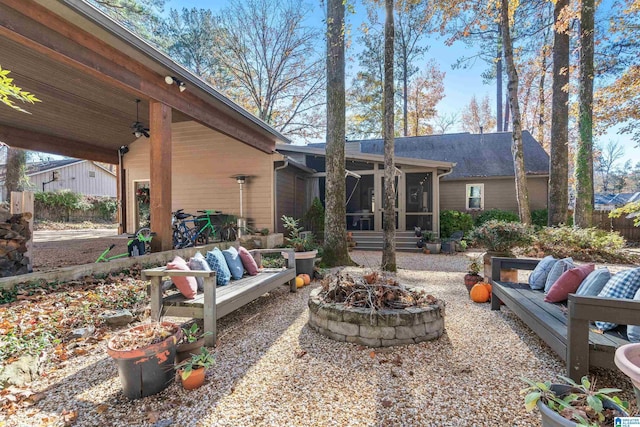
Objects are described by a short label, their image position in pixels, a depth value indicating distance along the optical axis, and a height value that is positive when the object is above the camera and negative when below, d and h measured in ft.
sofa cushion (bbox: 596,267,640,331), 6.93 -1.76
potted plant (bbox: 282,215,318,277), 17.97 -2.67
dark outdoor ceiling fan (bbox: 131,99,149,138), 22.82 +6.32
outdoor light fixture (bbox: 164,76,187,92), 17.10 +7.51
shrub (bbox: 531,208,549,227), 37.68 -0.75
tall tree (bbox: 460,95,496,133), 71.36 +22.41
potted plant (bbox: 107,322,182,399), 6.45 -3.14
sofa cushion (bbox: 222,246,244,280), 12.46 -2.09
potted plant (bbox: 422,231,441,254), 30.19 -3.05
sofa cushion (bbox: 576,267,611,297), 7.78 -1.86
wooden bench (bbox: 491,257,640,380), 6.03 -2.76
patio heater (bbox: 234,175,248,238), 27.66 -0.51
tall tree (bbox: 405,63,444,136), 62.69 +24.11
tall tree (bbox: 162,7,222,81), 49.32 +28.93
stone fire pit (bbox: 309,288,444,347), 9.04 -3.40
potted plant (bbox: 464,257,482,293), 14.94 -3.25
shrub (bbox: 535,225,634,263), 24.58 -2.79
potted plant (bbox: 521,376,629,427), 4.06 -2.78
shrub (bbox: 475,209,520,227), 37.52 -0.60
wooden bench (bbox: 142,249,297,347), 8.83 -2.70
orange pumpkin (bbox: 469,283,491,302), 13.75 -3.71
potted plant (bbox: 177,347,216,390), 6.83 -3.56
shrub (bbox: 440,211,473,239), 34.04 -1.29
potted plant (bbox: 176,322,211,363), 7.55 -3.34
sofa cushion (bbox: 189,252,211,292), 9.98 -1.68
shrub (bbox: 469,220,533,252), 15.93 -1.26
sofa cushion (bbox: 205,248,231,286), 11.33 -2.01
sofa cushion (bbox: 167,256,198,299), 9.38 -2.13
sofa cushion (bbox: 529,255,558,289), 10.90 -2.24
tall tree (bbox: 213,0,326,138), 50.24 +25.99
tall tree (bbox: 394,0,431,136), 55.07 +30.12
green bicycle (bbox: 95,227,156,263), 17.59 -1.75
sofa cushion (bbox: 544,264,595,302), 8.93 -2.12
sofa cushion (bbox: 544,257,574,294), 10.00 -1.94
